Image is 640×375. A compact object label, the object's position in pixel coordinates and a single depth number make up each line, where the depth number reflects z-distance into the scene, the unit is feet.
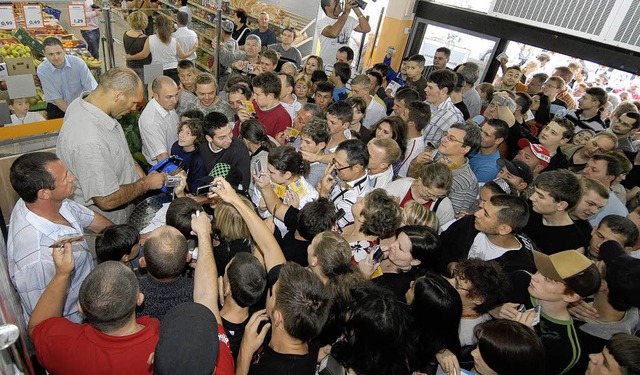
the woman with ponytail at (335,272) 6.45
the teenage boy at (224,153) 10.23
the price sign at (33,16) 12.66
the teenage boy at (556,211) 9.54
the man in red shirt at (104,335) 5.09
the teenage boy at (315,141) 11.35
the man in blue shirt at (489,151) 12.87
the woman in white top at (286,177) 9.39
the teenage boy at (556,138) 14.02
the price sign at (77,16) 13.06
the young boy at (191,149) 10.82
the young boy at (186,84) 14.15
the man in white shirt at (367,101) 15.99
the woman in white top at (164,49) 18.44
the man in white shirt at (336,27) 23.59
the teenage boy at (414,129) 13.33
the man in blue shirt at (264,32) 23.21
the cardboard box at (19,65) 11.51
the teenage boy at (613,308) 7.23
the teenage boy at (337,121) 12.69
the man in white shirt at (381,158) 10.77
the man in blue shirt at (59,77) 13.41
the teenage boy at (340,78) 18.34
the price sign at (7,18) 11.62
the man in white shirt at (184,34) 20.47
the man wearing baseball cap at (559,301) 6.70
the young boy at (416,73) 19.74
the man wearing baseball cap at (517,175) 11.52
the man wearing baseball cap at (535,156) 12.92
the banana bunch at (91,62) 16.06
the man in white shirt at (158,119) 11.55
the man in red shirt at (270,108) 13.53
